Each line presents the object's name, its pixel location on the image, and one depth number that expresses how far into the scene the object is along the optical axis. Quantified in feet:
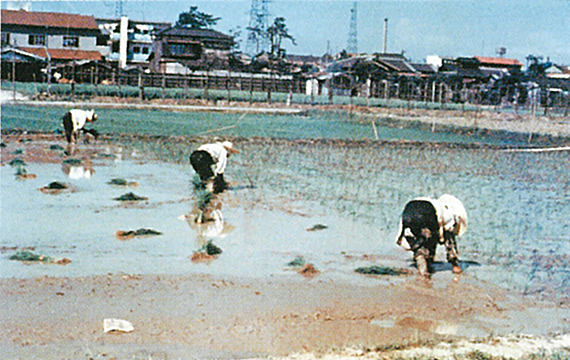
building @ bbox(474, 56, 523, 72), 203.08
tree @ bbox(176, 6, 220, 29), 215.63
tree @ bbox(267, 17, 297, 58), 197.77
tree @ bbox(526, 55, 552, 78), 189.82
